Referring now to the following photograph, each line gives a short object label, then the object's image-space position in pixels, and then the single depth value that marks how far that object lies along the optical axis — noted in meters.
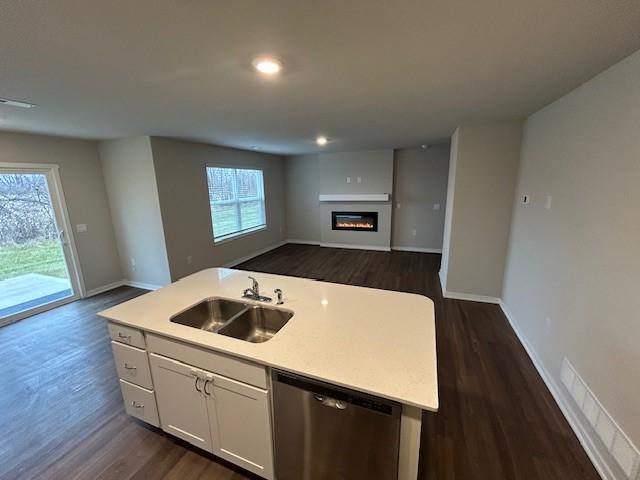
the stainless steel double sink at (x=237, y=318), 1.69
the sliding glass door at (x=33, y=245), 3.22
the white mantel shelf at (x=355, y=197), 5.92
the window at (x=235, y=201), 4.94
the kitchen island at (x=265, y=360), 1.10
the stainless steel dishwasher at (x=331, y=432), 1.08
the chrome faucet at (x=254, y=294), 1.81
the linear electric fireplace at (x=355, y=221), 6.24
